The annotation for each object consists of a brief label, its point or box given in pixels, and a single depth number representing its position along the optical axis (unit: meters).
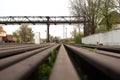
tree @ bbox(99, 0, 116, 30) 22.47
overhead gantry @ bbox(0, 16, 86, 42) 33.46
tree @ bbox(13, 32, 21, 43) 54.83
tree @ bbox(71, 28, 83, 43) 37.13
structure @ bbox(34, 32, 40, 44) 15.56
